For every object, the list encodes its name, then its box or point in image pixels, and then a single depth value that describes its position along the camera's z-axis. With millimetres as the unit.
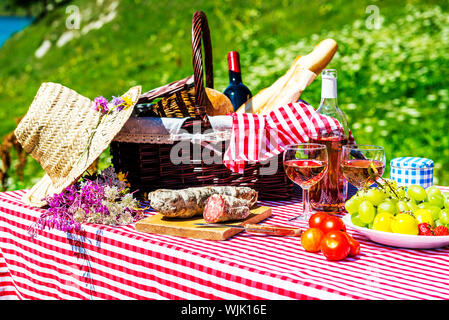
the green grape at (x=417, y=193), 1551
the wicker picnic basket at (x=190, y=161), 1959
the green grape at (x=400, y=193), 1556
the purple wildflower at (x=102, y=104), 1994
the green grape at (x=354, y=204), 1550
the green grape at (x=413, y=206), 1498
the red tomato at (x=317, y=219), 1519
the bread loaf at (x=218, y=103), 2219
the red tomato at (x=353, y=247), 1399
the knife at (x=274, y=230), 1568
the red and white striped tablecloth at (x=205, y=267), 1245
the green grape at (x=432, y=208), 1474
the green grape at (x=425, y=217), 1437
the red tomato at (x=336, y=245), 1364
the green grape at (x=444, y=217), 1442
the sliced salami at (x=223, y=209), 1609
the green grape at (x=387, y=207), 1481
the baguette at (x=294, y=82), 2152
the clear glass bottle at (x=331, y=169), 1799
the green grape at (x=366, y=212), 1491
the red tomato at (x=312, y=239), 1440
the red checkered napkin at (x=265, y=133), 1929
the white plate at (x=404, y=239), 1391
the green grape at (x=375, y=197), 1524
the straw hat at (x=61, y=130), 1930
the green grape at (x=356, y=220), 1529
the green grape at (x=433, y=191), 1526
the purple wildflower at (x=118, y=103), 1961
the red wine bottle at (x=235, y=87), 2402
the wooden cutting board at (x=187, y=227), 1576
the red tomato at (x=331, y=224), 1471
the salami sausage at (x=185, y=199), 1632
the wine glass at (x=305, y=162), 1582
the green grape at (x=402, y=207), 1498
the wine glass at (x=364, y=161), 1606
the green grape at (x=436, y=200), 1507
